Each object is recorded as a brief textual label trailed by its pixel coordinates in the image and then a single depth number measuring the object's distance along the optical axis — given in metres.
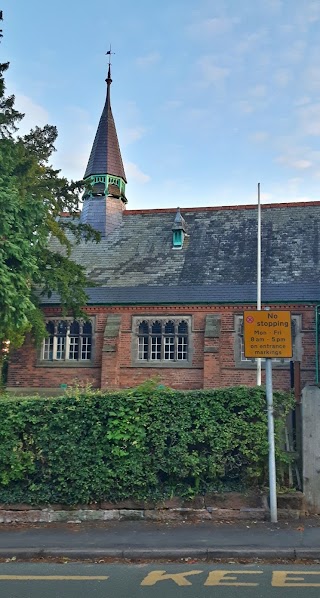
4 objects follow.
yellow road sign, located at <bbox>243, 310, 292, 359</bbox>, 9.27
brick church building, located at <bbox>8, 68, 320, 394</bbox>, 23.08
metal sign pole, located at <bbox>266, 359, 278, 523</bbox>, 8.61
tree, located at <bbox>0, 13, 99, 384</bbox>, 13.49
